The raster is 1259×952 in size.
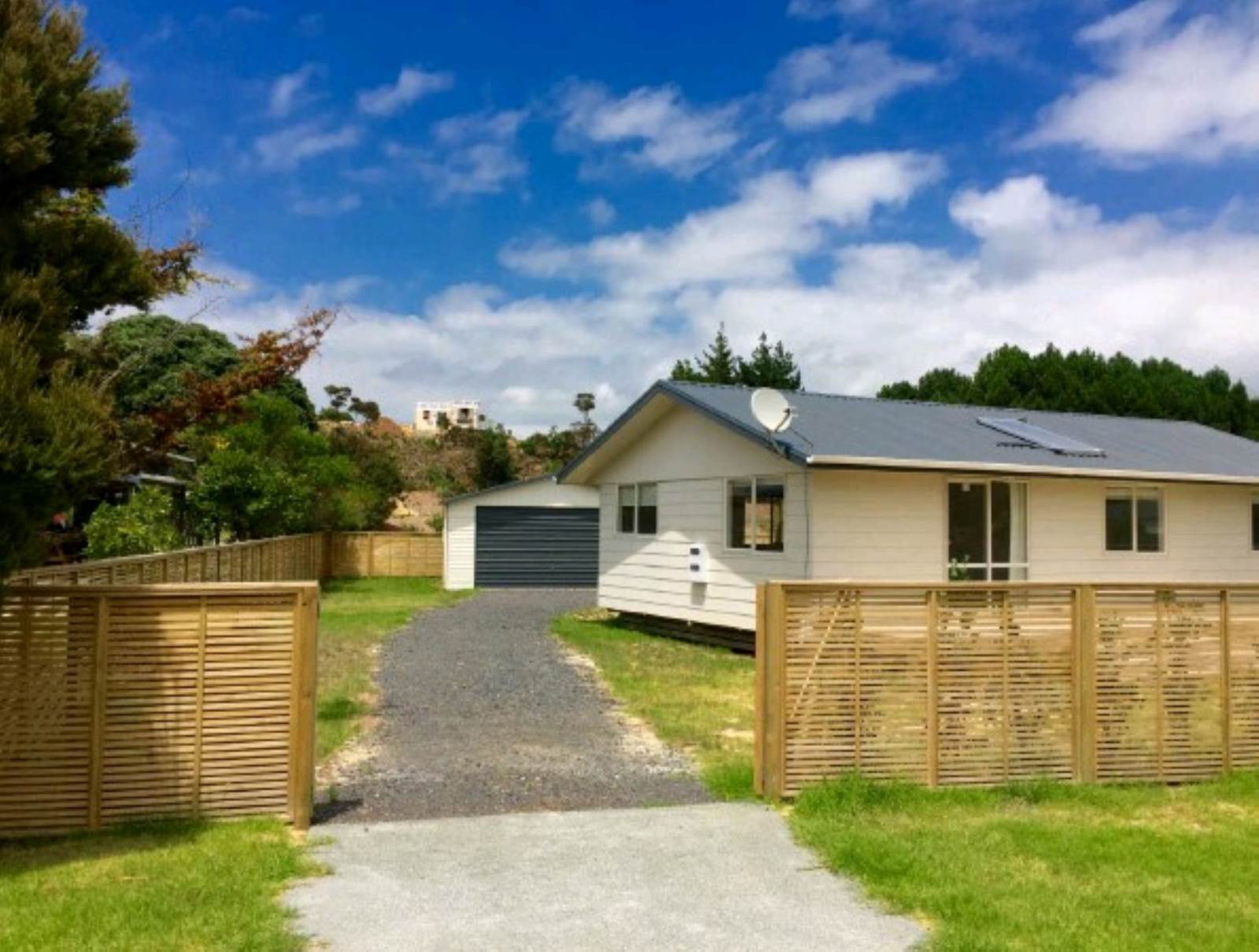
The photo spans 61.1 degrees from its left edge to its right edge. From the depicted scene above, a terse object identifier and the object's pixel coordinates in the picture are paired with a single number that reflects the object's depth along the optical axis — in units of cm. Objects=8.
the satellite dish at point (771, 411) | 1267
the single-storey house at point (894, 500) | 1339
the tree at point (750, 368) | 4159
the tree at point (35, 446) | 468
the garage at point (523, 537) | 2788
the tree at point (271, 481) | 2195
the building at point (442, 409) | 9880
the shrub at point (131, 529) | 1319
